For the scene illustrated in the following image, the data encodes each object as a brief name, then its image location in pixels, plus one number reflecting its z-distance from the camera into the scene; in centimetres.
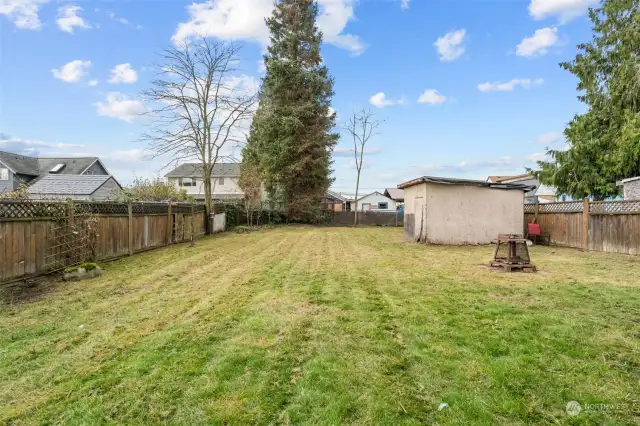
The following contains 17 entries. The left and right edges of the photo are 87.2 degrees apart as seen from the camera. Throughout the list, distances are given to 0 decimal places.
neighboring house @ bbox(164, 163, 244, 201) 3912
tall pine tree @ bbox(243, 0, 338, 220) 2562
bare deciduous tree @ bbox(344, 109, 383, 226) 3094
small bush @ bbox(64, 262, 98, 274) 646
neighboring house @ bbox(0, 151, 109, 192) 2808
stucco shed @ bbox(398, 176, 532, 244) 1274
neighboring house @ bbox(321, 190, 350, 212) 3739
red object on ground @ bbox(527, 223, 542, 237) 1279
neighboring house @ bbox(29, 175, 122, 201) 2161
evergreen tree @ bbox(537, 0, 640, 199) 1451
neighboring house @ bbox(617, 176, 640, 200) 1225
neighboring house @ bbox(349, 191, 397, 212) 4391
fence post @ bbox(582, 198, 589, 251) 1088
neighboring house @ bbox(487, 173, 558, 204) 2708
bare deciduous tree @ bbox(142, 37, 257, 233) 1595
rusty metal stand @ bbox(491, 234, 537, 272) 724
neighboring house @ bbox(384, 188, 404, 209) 4300
